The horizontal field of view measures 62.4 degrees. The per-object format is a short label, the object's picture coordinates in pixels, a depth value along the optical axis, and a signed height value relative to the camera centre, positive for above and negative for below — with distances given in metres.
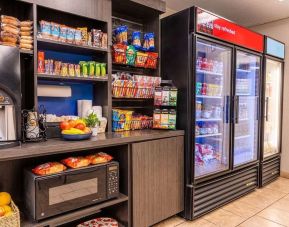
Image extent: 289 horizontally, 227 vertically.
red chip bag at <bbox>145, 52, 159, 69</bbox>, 2.78 +0.52
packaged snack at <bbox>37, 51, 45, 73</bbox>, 2.02 +0.36
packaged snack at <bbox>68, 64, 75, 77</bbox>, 2.21 +0.32
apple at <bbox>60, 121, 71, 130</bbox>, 1.95 -0.17
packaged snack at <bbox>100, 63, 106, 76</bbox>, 2.38 +0.35
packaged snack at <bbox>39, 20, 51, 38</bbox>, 2.04 +0.65
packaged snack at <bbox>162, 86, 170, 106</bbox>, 2.56 +0.10
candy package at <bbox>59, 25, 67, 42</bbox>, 2.13 +0.64
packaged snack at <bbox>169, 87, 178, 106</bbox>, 2.56 +0.09
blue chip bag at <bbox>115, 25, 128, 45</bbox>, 2.62 +0.77
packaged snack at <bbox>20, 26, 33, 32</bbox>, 1.94 +0.62
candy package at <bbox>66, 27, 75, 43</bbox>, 2.17 +0.64
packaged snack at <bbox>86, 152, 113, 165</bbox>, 2.00 -0.46
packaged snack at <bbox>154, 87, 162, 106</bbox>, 2.60 +0.09
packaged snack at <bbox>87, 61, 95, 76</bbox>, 2.33 +0.36
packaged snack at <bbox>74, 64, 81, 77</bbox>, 2.25 +0.33
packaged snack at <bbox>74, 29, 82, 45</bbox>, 2.21 +0.63
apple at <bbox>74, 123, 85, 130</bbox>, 1.97 -0.18
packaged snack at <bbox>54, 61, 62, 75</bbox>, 2.14 +0.33
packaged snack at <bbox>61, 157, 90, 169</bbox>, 1.87 -0.46
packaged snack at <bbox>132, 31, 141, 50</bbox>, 2.75 +0.74
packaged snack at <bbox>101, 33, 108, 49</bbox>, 2.38 +0.63
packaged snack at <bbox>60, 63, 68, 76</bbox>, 2.16 +0.32
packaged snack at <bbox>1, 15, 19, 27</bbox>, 1.84 +0.66
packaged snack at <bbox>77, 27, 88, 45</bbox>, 2.27 +0.66
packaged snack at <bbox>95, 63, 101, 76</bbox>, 2.36 +0.35
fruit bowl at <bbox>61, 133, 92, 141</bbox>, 1.88 -0.25
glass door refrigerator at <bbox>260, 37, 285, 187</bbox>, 3.62 -0.09
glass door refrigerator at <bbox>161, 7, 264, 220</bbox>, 2.56 +0.06
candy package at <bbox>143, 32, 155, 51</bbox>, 2.80 +0.73
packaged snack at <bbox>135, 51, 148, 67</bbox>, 2.71 +0.52
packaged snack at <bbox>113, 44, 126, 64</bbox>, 2.51 +0.54
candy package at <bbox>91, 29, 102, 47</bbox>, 2.34 +0.66
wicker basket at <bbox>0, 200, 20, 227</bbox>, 1.53 -0.76
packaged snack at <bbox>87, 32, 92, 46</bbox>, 2.30 +0.64
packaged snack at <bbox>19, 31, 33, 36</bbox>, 1.93 +0.58
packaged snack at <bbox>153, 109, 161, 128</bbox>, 2.60 -0.15
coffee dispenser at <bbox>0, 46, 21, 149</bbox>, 1.59 +0.05
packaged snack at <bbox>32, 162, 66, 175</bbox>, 1.71 -0.47
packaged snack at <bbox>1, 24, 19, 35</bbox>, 1.84 +0.59
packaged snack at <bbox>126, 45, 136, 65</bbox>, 2.62 +0.55
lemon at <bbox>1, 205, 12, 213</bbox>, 1.62 -0.72
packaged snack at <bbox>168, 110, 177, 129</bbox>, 2.56 -0.17
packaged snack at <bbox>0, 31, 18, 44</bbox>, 1.84 +0.52
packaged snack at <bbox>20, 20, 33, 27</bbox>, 1.94 +0.66
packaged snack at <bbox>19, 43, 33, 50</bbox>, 1.91 +0.47
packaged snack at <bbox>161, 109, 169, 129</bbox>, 2.56 -0.16
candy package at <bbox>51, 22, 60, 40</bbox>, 2.09 +0.65
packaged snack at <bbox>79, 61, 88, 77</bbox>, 2.31 +0.34
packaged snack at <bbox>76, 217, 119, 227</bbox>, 2.16 -1.09
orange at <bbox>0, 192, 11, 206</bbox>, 1.69 -0.68
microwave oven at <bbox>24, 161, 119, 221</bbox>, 1.68 -0.65
